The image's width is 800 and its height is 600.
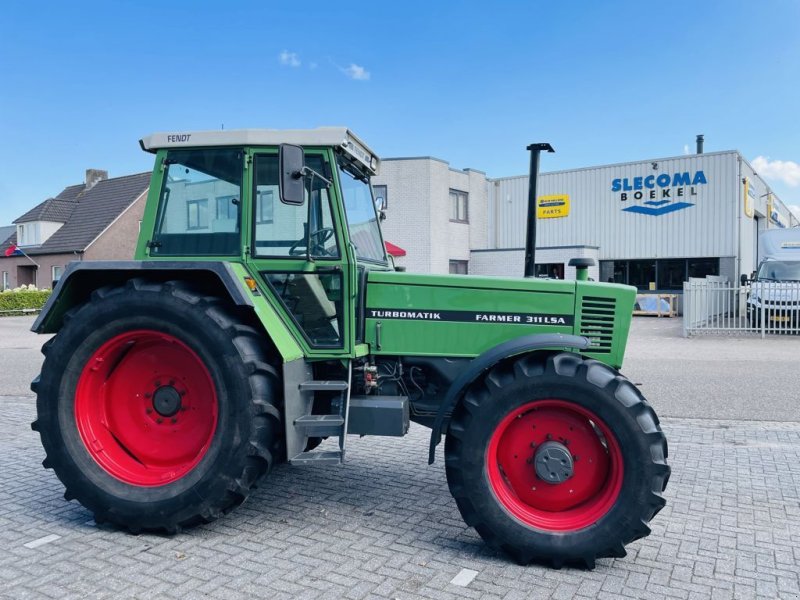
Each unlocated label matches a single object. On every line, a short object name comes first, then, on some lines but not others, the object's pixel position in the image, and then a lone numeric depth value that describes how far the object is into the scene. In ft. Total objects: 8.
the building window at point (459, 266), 87.04
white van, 50.93
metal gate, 50.93
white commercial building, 75.00
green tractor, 11.47
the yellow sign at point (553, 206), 83.61
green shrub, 90.63
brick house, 105.81
